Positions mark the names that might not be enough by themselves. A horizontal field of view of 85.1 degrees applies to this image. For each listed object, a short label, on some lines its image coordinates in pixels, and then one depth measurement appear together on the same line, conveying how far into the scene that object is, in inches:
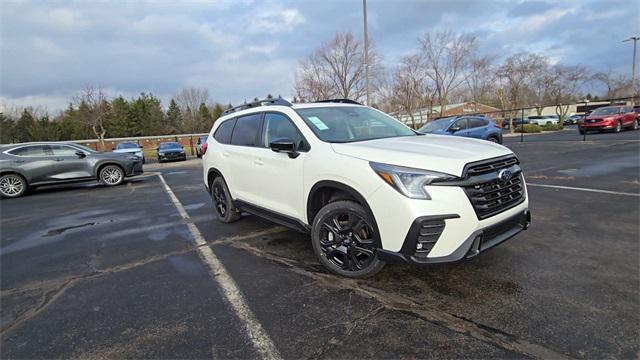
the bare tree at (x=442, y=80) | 1576.0
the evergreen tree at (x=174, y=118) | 2461.7
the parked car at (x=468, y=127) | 523.9
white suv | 109.7
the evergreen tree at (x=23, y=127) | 1945.1
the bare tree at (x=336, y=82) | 1473.9
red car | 772.6
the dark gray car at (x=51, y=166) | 397.7
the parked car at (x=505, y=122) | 1781.5
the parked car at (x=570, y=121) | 1798.0
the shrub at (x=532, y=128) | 1183.6
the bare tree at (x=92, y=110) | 1596.9
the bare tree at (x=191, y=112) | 2487.7
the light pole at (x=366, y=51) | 608.7
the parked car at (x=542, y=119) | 1841.9
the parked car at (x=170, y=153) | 930.7
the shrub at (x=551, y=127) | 1228.5
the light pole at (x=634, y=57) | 1498.8
